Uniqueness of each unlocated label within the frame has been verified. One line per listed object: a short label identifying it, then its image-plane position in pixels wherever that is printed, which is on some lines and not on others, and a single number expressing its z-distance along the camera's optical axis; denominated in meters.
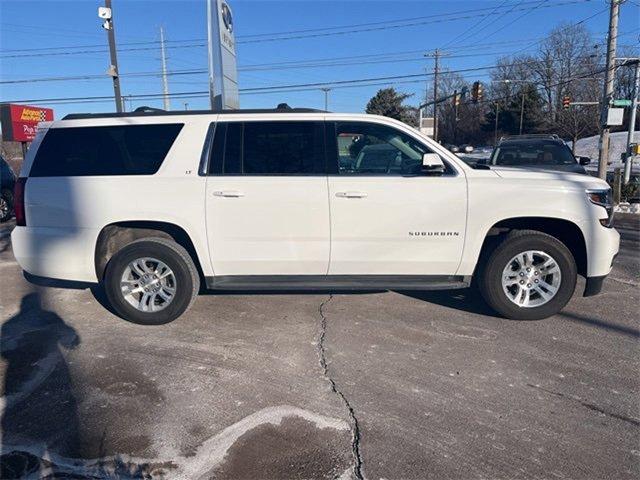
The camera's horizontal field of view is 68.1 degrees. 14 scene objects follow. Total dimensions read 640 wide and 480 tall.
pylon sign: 8.52
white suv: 4.34
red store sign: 17.12
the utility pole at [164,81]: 42.05
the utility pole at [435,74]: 45.89
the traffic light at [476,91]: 28.25
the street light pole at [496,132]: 63.32
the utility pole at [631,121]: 15.70
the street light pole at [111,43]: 15.87
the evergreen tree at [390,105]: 56.31
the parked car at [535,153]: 10.13
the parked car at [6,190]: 11.56
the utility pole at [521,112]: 56.84
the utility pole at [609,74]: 14.95
